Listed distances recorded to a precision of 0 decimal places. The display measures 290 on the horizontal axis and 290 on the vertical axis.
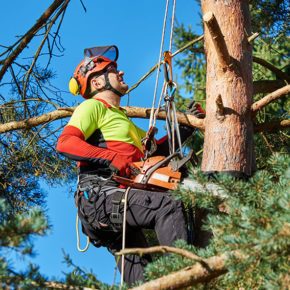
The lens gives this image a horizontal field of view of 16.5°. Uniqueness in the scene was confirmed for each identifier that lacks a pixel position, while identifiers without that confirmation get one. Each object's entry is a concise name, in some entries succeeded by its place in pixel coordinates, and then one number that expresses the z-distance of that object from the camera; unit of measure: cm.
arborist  512
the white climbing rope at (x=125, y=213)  514
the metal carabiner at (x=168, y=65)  593
